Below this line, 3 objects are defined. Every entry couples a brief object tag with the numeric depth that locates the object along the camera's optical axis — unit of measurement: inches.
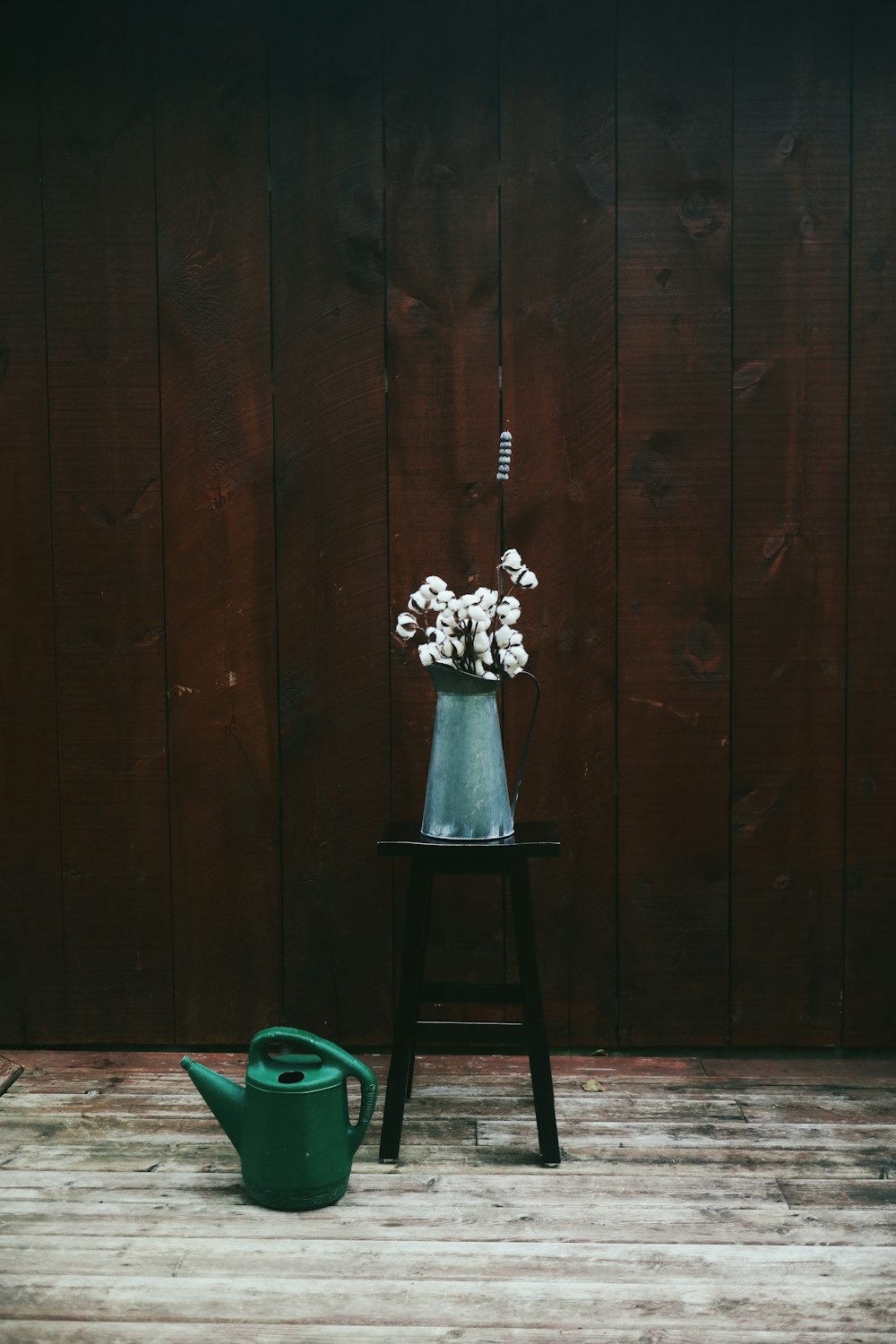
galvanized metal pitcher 80.0
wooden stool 78.6
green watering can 73.1
